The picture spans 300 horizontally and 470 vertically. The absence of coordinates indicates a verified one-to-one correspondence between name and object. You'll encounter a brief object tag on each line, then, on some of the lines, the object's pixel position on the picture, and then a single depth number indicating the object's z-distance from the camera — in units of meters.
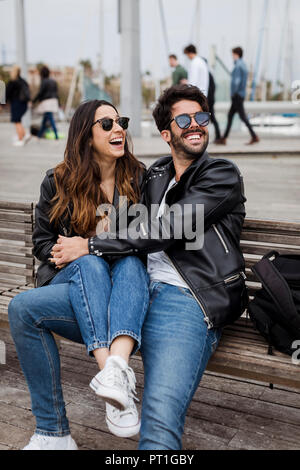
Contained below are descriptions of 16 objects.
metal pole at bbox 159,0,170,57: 23.20
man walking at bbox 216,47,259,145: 12.59
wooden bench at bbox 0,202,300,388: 2.51
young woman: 2.39
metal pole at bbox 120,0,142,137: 15.29
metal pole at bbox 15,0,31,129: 20.06
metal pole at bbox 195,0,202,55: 22.69
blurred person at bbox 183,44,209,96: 10.97
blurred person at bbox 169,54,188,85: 13.61
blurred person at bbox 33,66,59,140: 14.17
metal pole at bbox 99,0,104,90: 27.52
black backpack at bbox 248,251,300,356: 2.51
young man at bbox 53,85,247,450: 2.29
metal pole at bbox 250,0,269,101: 26.38
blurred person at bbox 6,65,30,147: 13.08
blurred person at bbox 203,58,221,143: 11.54
